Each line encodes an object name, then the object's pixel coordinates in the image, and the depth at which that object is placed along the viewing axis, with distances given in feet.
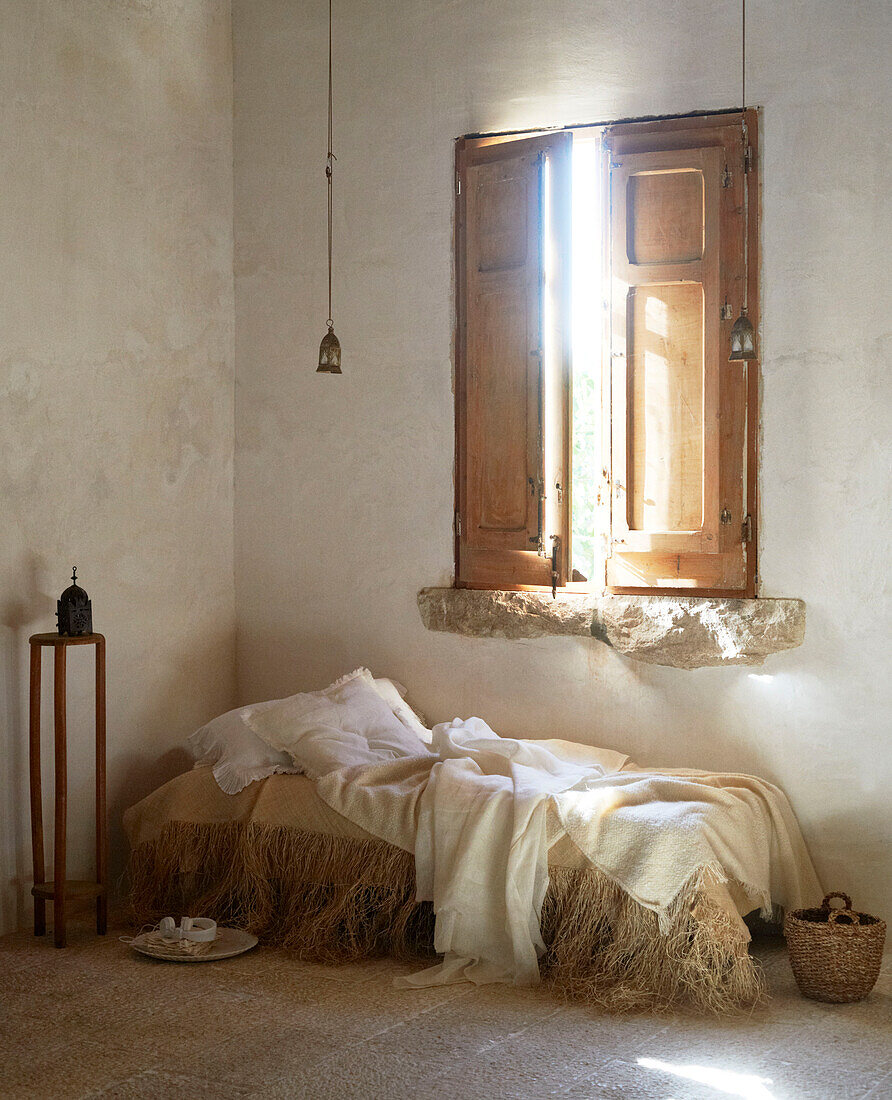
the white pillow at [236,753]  13.37
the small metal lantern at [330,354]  13.79
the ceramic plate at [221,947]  11.89
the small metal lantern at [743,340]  12.27
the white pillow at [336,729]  13.17
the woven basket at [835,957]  10.89
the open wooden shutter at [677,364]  13.71
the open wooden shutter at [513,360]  14.64
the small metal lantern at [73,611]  12.67
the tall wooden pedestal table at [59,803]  12.44
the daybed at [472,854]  11.11
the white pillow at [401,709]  14.84
